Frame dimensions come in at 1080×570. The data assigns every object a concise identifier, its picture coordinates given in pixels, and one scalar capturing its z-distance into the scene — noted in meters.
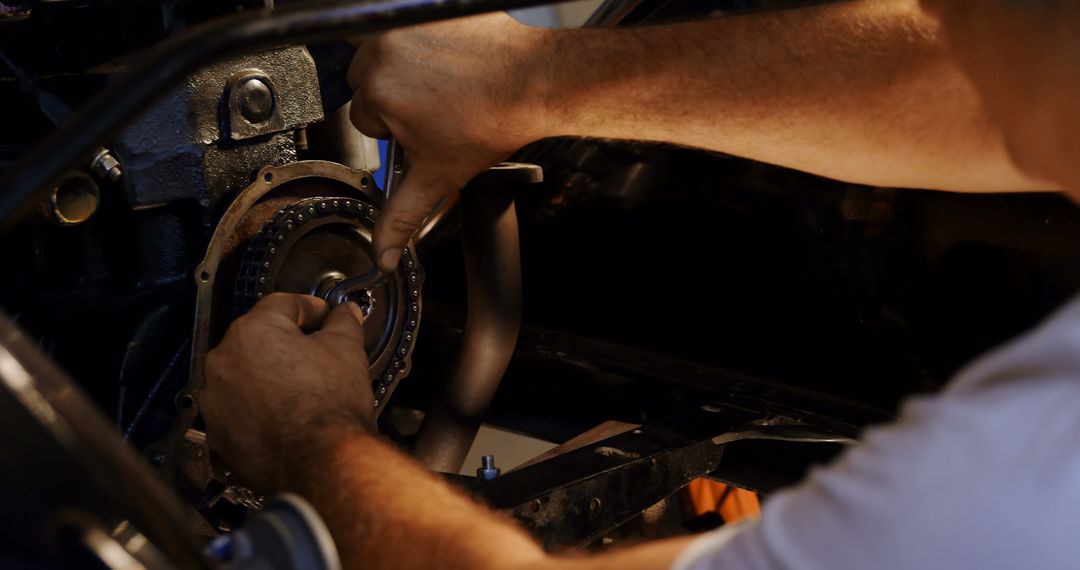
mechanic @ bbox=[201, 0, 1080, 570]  0.47
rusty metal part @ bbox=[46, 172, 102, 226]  0.92
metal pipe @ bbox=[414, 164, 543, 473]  1.14
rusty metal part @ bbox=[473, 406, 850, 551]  1.00
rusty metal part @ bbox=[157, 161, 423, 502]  1.00
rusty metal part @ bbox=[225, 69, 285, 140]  1.01
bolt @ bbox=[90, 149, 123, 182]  0.94
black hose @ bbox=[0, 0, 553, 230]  0.53
